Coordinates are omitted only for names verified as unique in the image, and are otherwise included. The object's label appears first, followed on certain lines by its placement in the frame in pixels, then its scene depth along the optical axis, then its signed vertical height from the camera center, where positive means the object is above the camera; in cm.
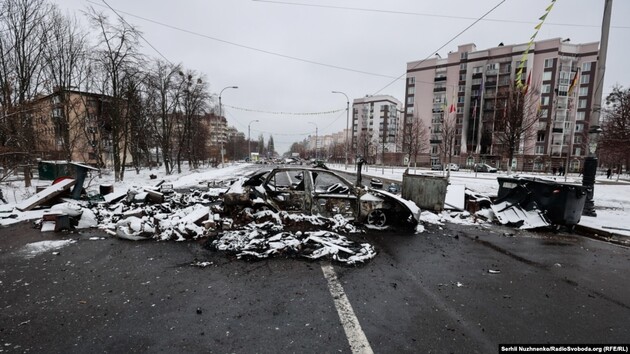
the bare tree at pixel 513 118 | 2141 +276
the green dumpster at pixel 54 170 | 1541 -137
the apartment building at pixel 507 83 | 5200 +1239
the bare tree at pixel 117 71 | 1806 +504
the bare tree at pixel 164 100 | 2734 +483
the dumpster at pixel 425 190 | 921 -130
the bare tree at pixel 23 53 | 1397 +491
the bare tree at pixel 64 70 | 1698 +504
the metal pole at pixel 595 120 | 835 +109
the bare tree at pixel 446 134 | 3108 +212
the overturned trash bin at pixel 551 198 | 727 -122
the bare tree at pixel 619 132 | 1179 +99
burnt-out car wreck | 683 -124
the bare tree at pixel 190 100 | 3058 +555
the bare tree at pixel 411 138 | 3539 +194
